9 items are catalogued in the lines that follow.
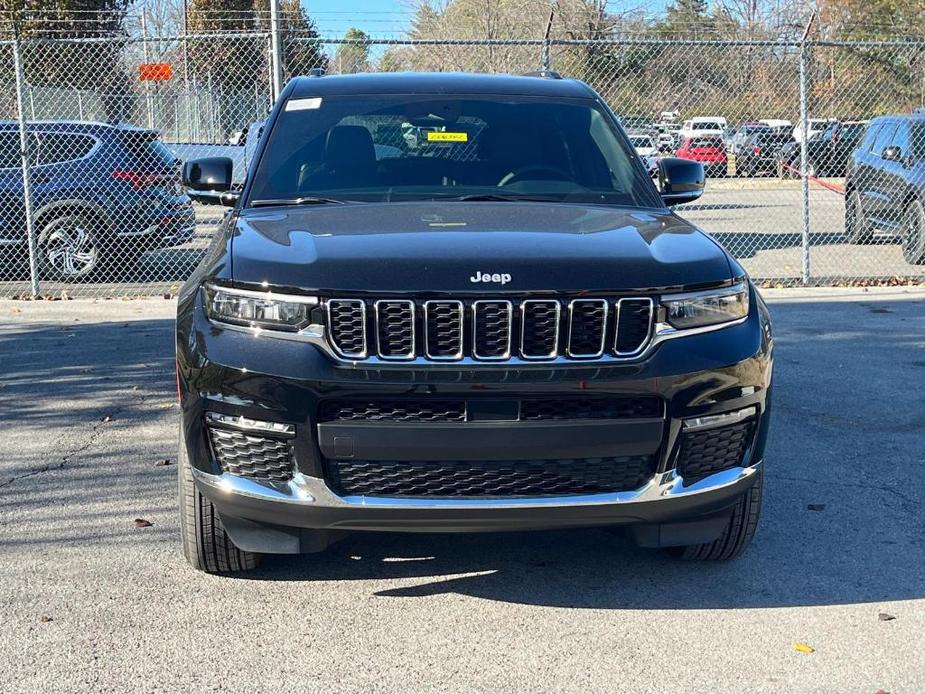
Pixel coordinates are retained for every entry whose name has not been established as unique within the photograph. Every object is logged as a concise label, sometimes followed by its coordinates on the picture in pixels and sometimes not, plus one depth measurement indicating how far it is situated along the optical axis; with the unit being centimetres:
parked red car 2844
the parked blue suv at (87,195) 1276
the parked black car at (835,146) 1850
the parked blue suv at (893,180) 1330
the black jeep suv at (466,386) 370
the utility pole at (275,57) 1162
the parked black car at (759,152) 2732
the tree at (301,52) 1209
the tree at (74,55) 2006
